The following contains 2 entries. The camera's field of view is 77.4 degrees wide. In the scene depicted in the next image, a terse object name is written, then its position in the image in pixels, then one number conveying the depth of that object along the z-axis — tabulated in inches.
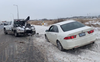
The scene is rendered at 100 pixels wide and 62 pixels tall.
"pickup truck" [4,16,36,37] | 272.0
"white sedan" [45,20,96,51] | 120.6
